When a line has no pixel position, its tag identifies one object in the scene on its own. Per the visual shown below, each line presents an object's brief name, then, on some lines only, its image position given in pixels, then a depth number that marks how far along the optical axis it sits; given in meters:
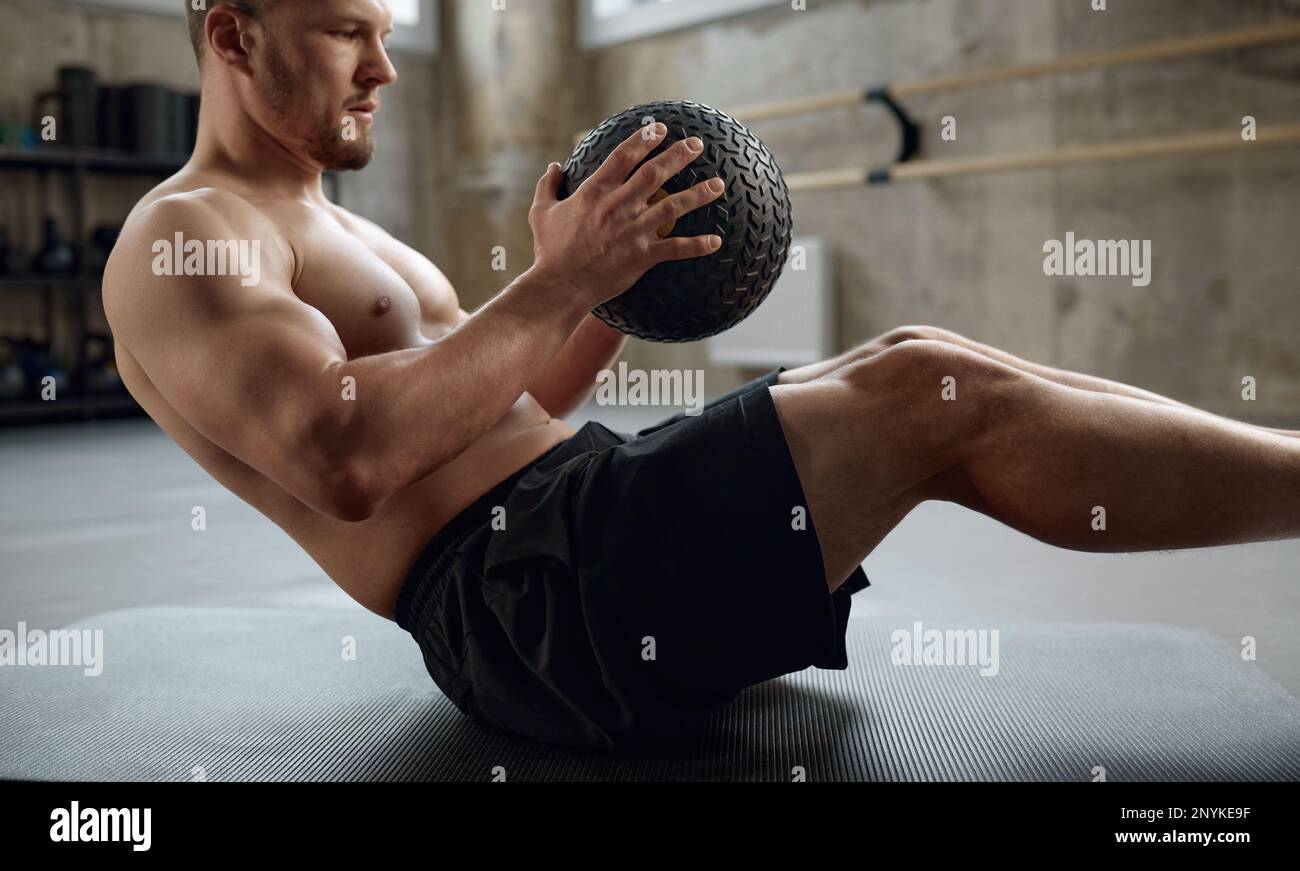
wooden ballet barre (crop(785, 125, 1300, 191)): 4.23
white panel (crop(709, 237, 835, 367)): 5.82
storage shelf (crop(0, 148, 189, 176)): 5.70
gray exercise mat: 1.31
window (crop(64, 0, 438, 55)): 7.04
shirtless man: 1.17
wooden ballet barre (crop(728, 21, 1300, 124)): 4.25
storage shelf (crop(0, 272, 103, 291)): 5.63
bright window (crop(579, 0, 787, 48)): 6.39
